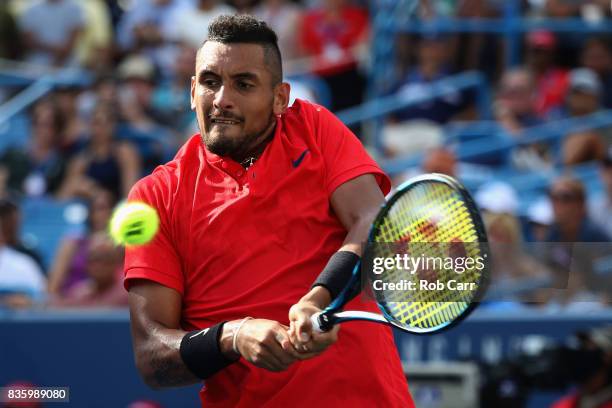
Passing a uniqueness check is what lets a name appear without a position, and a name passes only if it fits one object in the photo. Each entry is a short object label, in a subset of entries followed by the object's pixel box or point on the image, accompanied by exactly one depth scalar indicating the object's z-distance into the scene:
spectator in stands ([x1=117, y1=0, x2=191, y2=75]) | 21.17
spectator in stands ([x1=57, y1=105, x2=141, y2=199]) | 18.03
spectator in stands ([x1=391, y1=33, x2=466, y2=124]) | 18.89
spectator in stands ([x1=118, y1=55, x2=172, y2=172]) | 19.05
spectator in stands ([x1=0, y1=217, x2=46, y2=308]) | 15.05
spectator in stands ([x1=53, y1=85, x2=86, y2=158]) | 19.48
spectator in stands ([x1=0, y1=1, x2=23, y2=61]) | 21.97
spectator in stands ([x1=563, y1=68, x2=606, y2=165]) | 17.17
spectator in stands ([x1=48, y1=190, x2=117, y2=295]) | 15.62
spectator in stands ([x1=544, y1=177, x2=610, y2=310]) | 12.86
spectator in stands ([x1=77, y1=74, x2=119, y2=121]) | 19.37
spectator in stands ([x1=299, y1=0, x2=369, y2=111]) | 20.27
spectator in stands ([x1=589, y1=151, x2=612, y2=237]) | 14.62
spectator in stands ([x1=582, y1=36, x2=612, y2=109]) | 18.17
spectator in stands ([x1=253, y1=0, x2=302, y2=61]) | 20.66
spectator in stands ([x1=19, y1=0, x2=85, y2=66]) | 21.83
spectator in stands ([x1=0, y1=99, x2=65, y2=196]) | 19.02
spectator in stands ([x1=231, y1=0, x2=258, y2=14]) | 21.25
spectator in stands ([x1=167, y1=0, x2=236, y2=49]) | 21.01
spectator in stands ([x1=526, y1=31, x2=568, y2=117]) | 18.44
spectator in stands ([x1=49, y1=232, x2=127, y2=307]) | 14.18
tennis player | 6.87
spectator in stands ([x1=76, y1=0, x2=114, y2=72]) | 21.11
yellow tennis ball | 7.23
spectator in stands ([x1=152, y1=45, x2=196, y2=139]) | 19.66
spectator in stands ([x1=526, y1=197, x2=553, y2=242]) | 14.72
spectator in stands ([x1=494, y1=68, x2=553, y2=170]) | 18.17
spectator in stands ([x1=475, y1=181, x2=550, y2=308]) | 13.35
